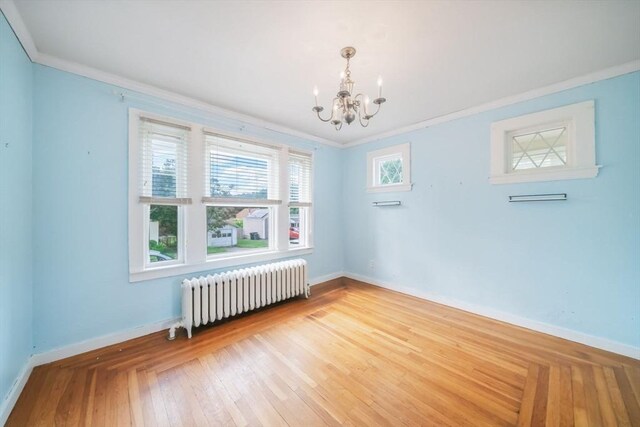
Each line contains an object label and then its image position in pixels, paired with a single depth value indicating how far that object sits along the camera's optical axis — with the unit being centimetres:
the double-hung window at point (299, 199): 396
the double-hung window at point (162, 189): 252
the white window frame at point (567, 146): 237
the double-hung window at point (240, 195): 305
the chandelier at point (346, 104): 176
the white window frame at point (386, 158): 376
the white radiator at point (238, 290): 257
